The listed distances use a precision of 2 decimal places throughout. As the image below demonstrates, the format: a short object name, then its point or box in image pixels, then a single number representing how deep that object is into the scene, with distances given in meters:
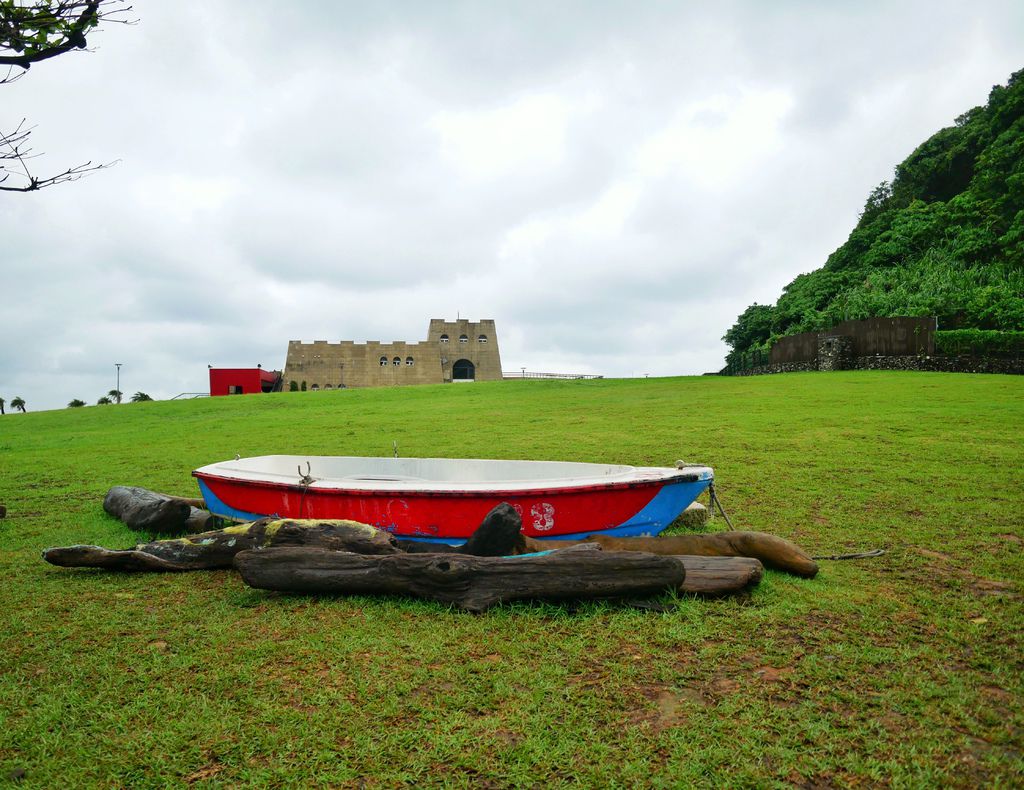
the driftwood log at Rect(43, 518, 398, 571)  5.37
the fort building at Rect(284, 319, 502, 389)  51.81
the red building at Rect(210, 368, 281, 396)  46.72
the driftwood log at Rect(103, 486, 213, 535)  7.79
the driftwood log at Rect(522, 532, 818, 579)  5.27
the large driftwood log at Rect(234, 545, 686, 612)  4.54
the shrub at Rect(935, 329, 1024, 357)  25.55
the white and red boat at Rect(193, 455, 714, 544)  5.71
